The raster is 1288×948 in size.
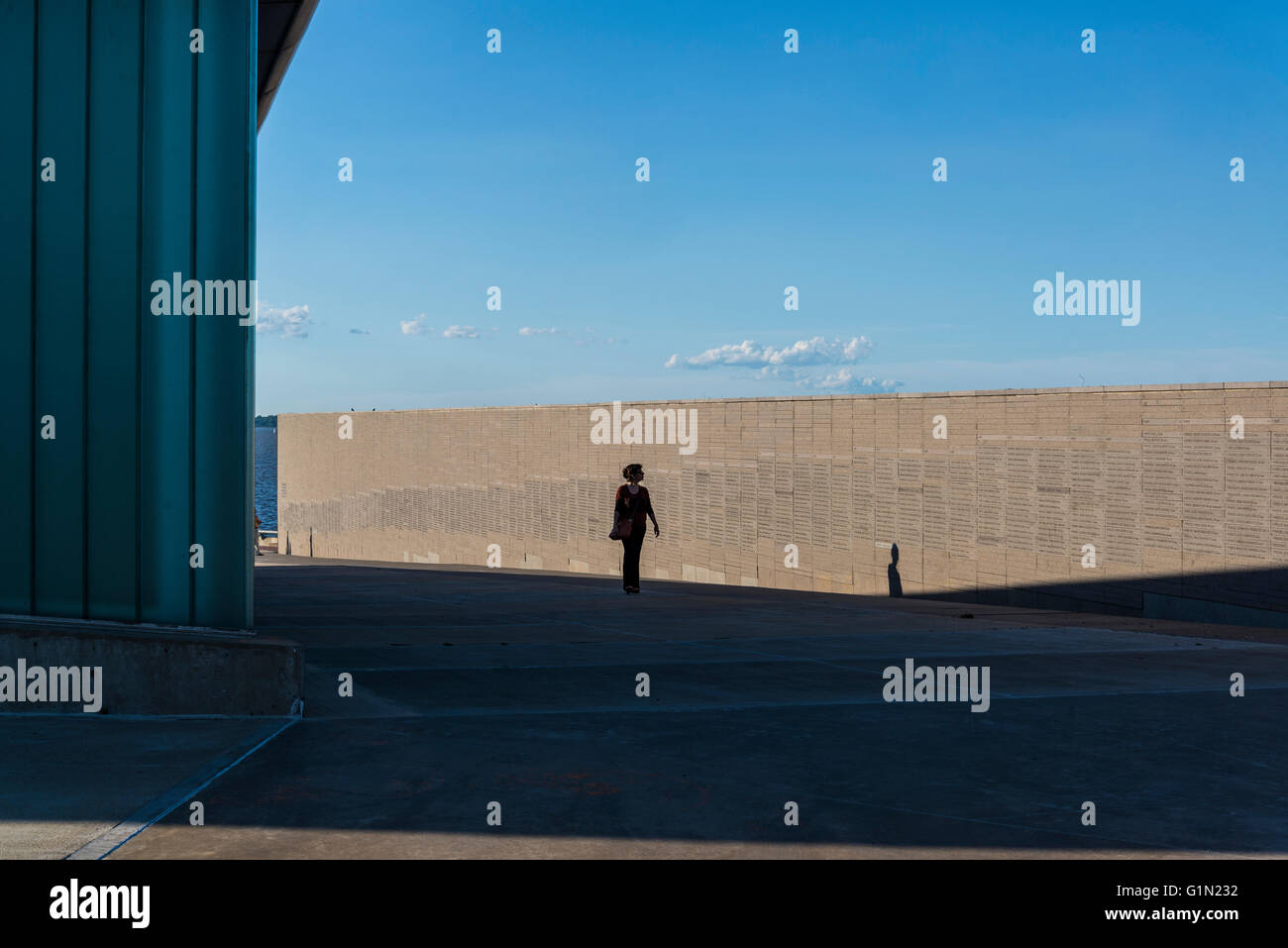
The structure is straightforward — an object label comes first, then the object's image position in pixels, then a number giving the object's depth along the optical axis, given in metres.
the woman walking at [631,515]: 15.66
